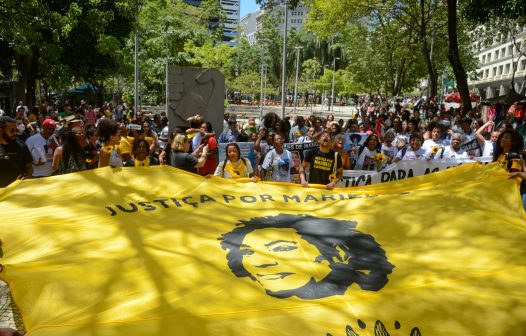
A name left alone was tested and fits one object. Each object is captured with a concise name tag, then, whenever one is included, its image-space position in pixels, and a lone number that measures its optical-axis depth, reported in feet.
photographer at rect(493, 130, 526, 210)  19.79
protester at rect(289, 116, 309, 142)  39.24
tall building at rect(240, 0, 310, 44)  534.61
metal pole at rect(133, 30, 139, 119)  67.51
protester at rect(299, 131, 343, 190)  22.25
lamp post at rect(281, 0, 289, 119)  65.42
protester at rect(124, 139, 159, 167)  23.24
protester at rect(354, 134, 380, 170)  27.99
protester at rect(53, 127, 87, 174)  21.70
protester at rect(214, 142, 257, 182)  22.41
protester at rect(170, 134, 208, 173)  22.50
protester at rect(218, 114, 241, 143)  33.88
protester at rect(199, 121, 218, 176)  26.31
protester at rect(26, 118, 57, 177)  24.58
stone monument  48.67
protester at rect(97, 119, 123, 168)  21.04
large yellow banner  10.30
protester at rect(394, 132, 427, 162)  28.04
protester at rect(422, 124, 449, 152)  28.37
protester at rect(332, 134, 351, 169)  25.34
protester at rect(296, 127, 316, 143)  31.40
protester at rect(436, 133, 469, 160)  26.78
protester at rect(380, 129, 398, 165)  29.73
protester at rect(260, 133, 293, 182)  24.93
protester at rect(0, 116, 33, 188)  19.99
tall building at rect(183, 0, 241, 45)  556.59
